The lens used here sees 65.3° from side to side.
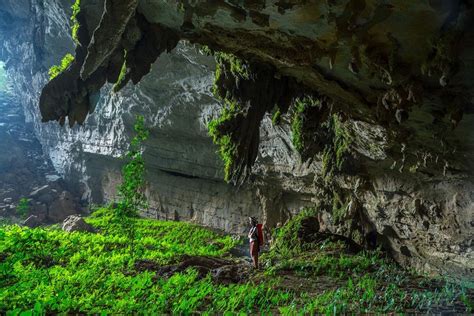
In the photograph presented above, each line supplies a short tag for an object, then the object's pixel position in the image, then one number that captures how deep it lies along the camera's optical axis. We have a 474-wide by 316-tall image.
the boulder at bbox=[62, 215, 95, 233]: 14.79
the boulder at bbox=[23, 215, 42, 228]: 19.73
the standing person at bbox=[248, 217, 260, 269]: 9.76
